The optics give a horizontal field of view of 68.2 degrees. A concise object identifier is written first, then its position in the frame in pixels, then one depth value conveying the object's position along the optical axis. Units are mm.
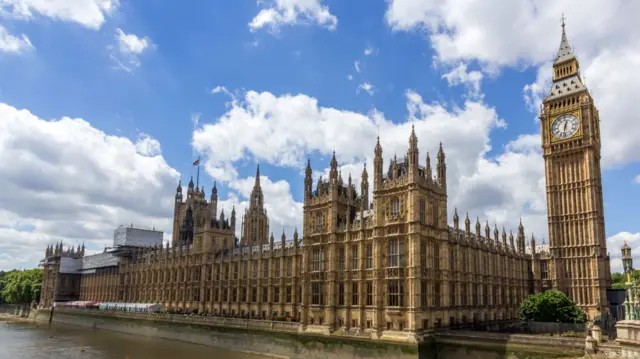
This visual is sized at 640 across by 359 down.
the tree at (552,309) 67812
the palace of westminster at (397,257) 62656
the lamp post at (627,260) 45200
